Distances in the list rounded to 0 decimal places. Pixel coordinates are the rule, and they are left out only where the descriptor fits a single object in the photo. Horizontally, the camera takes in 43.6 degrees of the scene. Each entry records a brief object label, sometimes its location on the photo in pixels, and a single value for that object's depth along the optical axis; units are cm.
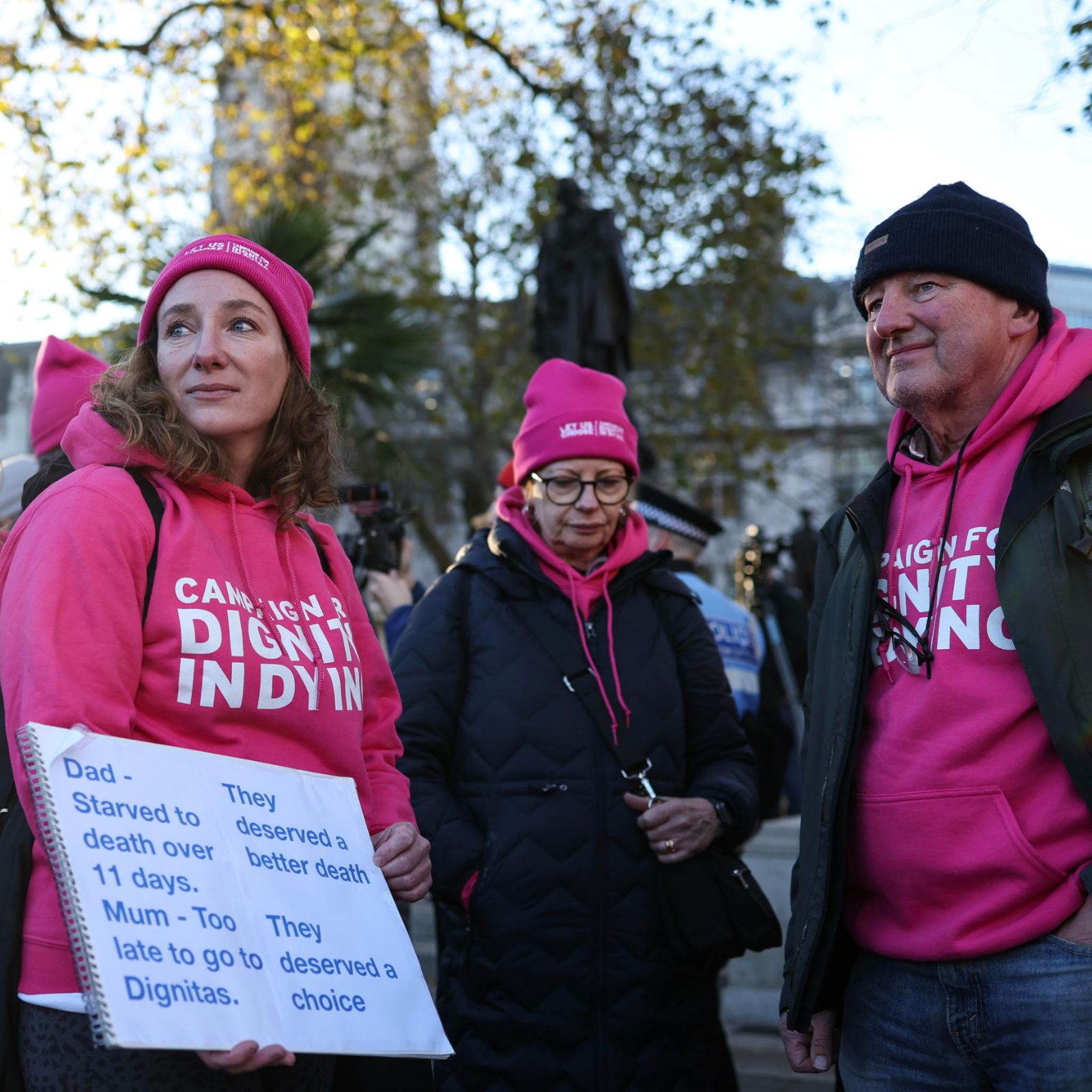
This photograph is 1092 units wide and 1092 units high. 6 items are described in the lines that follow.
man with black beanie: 228
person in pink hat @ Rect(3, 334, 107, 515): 369
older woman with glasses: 322
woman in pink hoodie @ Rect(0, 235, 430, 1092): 191
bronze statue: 829
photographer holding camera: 491
